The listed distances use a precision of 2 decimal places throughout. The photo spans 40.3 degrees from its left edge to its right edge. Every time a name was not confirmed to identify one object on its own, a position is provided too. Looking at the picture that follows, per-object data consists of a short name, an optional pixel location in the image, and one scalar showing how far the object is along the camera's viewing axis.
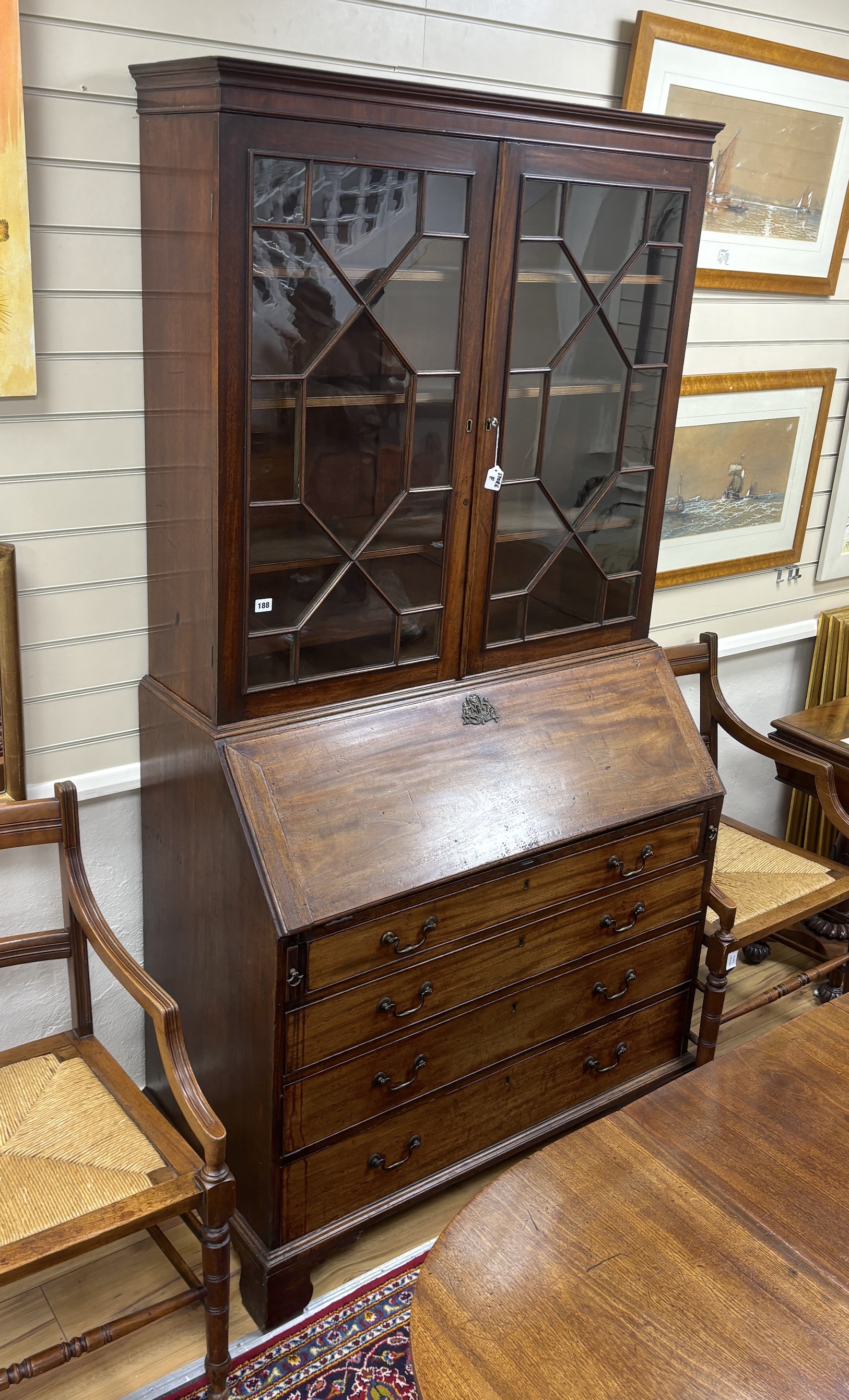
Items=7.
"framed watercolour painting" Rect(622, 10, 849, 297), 2.79
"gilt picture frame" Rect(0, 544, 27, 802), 2.14
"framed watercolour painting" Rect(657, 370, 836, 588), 3.28
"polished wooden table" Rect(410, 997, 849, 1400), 1.36
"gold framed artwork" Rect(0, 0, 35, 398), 1.89
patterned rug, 2.14
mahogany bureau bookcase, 1.94
